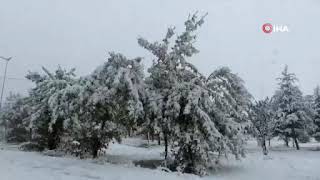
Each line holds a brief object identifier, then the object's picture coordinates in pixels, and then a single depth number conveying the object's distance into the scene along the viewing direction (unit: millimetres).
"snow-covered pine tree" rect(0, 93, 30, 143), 25133
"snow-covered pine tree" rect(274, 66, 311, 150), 25021
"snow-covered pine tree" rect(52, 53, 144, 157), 9995
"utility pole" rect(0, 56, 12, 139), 26852
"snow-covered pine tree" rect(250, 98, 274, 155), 23862
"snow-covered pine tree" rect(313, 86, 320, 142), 26229
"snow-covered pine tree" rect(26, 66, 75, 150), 14114
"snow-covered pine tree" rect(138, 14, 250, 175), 10218
